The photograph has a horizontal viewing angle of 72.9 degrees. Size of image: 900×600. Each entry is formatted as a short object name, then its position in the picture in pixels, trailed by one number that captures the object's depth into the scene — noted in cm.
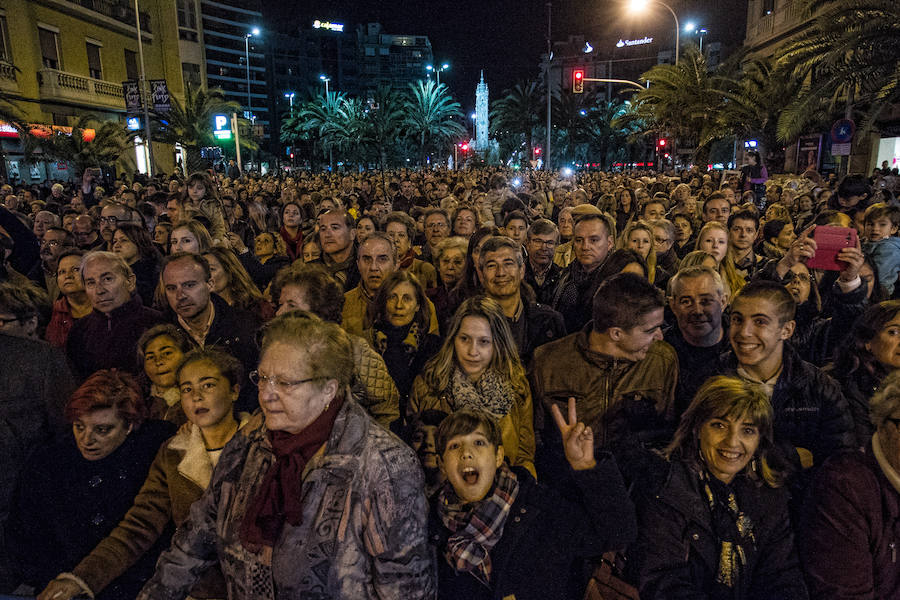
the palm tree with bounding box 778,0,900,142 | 1135
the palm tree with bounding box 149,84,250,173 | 3031
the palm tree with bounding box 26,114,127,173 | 2264
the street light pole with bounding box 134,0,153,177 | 2209
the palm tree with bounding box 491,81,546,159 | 6016
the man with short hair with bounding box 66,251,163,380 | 389
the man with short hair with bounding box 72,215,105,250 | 739
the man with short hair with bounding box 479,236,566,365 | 427
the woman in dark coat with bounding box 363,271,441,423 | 399
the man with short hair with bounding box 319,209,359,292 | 569
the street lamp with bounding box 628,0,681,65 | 2289
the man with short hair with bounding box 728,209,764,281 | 565
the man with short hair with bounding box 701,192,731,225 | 758
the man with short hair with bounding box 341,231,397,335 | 467
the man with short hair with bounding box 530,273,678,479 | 311
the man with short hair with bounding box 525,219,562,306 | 552
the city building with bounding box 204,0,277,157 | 8950
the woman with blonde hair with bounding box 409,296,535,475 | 318
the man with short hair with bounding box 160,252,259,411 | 386
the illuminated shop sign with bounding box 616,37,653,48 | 10381
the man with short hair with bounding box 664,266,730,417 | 353
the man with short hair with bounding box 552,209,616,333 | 489
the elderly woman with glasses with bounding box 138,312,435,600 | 204
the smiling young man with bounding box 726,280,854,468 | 292
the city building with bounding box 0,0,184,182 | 2514
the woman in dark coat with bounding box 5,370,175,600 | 274
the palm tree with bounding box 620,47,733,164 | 2505
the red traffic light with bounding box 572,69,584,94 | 2614
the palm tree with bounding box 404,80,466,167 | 4903
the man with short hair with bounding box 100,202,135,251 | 766
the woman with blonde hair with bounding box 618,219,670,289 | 540
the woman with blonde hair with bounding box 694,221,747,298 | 524
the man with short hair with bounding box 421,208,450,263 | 742
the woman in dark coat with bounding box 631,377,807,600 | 232
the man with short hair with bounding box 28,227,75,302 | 617
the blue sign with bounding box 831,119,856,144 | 1115
